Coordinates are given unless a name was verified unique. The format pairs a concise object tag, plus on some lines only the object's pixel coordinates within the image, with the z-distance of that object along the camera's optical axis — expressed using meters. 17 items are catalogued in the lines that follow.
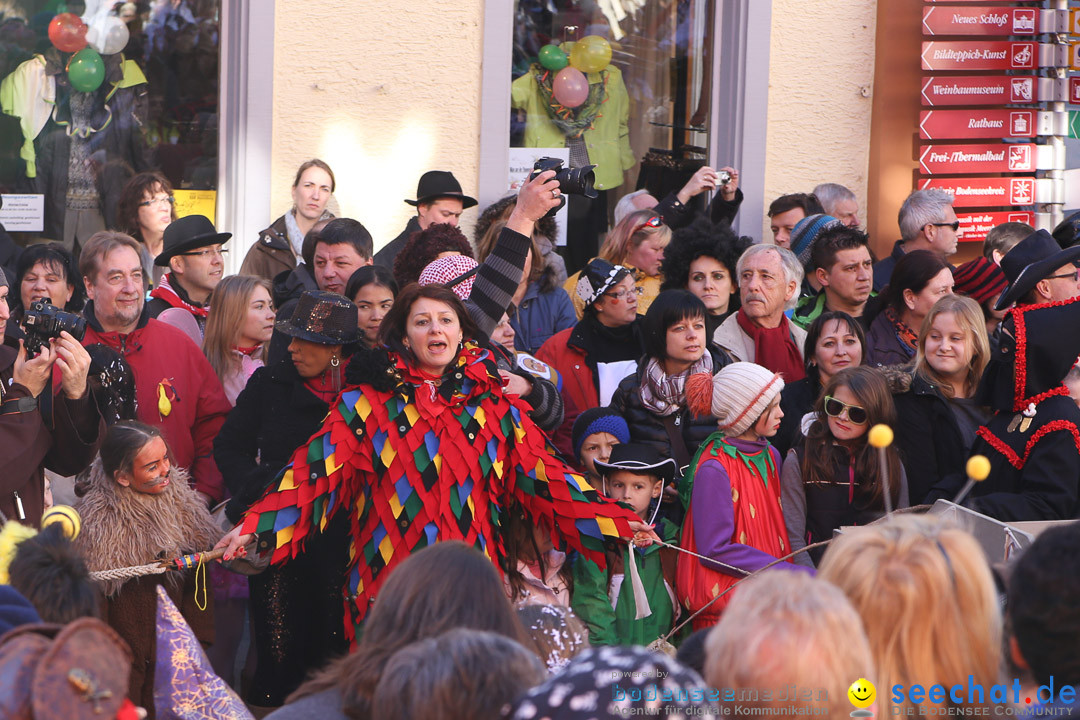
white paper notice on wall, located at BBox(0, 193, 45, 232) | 13.47
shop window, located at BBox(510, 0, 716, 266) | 14.75
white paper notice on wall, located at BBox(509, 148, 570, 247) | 14.58
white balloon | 13.74
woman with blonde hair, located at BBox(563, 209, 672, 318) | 12.18
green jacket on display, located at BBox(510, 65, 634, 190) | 15.09
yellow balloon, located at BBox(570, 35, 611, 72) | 14.94
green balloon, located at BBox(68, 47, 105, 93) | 13.66
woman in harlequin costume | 7.66
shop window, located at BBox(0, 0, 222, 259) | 13.57
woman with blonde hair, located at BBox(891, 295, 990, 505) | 9.09
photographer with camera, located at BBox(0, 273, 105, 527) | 7.65
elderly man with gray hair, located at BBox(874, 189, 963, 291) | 13.15
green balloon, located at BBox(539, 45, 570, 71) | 14.74
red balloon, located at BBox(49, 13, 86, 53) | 13.57
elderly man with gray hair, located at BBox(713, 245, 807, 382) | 10.74
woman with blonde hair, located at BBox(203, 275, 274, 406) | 10.23
